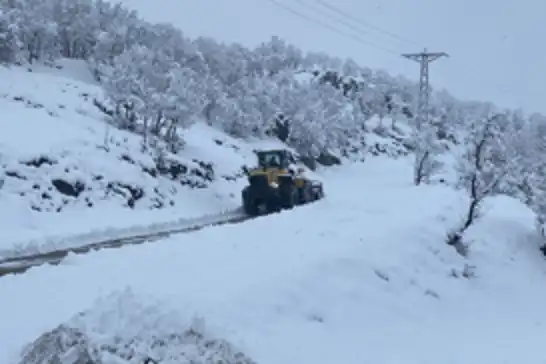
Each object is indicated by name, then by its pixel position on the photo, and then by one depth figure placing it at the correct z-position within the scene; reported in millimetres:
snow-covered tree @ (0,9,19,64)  41875
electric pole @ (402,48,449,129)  42812
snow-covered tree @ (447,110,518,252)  19484
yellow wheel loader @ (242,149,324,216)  24625
